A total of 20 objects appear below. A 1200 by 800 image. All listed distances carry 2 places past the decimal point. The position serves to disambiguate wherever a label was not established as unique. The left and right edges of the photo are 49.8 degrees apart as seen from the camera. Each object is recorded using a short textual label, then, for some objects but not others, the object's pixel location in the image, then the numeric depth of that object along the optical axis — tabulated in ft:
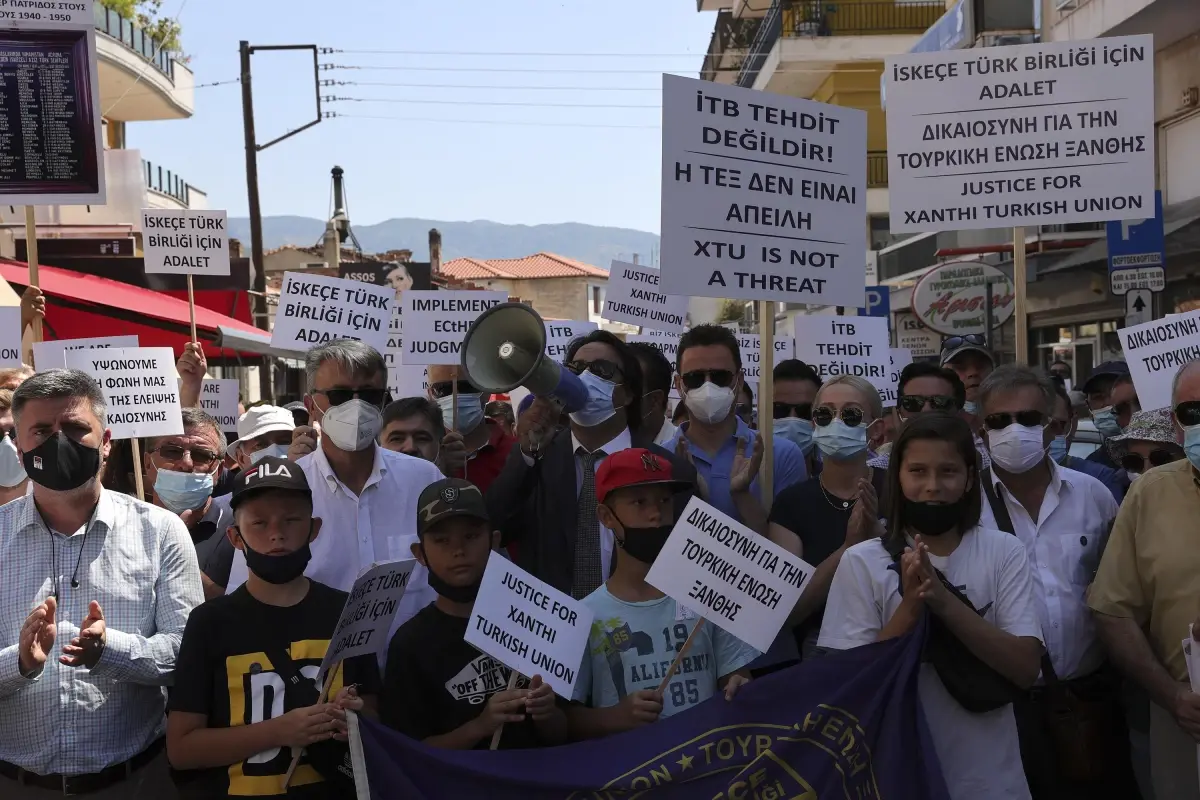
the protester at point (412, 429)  18.84
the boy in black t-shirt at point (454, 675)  11.89
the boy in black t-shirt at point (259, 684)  11.51
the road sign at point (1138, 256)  33.09
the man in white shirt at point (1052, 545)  13.15
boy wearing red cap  12.18
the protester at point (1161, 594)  12.74
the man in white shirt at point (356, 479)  14.40
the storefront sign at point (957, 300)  45.73
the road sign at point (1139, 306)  33.94
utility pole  90.33
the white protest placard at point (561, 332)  28.86
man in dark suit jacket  14.38
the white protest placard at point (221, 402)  27.35
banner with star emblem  11.68
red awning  42.55
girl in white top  11.58
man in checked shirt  12.37
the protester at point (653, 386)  16.24
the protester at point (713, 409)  15.61
